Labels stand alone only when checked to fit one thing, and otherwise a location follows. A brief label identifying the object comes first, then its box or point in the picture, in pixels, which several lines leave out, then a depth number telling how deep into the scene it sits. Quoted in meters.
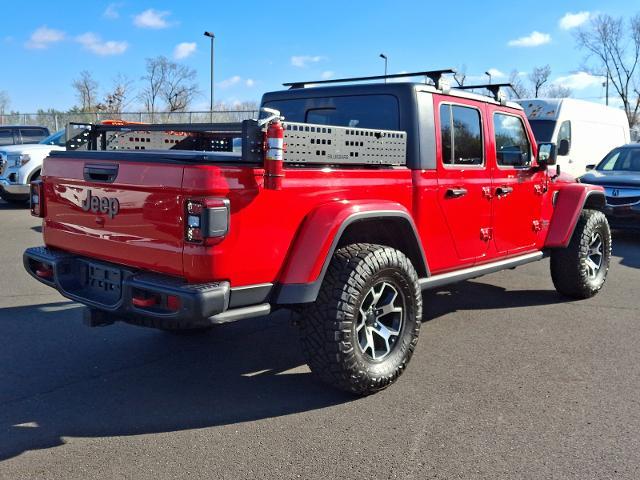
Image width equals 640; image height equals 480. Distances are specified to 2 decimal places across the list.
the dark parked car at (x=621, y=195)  9.79
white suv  12.66
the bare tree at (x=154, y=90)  46.06
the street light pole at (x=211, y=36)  30.99
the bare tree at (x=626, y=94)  44.34
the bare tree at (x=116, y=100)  43.25
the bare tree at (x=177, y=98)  45.94
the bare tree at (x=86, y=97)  45.22
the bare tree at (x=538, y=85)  57.09
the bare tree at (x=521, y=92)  55.39
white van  12.62
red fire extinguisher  3.12
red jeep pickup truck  3.11
